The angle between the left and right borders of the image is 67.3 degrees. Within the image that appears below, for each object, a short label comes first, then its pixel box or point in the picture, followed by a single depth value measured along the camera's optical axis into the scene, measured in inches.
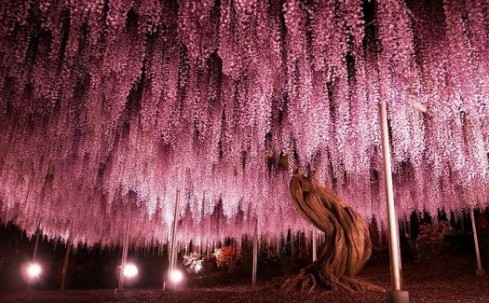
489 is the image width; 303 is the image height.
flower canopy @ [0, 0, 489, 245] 154.2
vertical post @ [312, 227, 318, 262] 345.1
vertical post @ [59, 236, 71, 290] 475.8
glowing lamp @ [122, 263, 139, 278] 497.2
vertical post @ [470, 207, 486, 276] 341.7
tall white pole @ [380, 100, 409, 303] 121.1
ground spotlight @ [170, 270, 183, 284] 276.1
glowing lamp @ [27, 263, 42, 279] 484.1
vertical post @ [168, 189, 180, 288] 266.1
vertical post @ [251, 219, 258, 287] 377.2
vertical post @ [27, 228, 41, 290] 464.4
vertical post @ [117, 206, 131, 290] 351.6
